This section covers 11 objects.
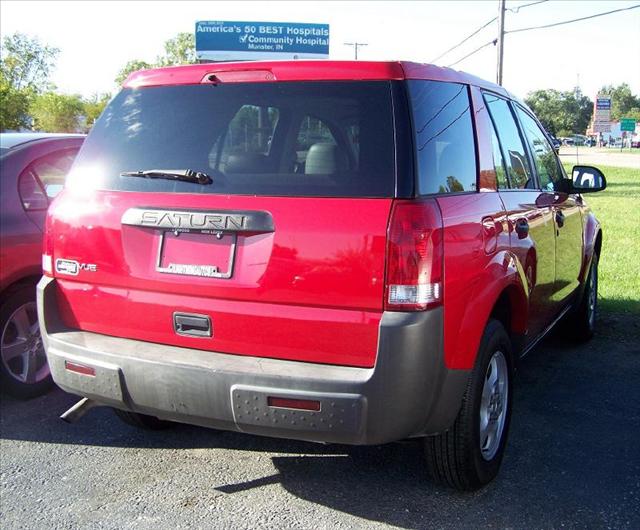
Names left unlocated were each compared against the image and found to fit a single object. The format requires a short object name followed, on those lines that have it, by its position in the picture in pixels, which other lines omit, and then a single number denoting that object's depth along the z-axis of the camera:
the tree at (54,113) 60.06
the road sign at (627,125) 70.19
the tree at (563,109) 97.88
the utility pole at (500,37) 26.11
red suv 2.59
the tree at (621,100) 134.00
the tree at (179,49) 58.69
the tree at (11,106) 39.97
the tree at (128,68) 62.47
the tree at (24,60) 53.88
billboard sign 29.42
